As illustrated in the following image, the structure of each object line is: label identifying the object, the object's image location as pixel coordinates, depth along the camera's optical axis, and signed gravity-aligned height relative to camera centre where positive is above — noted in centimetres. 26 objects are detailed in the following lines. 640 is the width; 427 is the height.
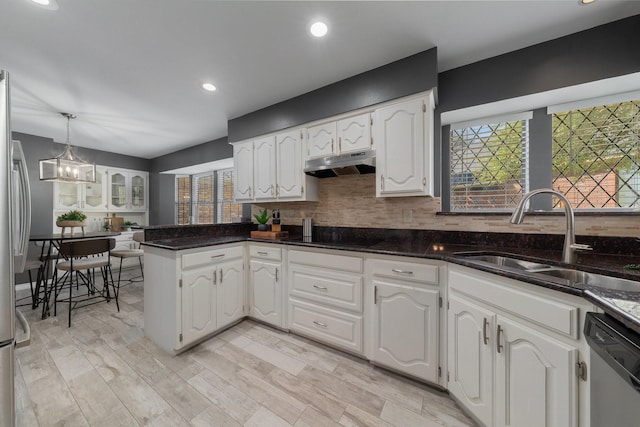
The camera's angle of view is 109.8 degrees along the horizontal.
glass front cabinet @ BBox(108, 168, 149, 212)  466 +51
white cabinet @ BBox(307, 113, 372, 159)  205 +74
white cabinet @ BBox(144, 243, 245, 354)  186 -72
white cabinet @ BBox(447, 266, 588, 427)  89 -66
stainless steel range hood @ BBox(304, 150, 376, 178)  197 +45
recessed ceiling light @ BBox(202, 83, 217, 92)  222 +127
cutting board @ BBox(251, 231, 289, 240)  248 -24
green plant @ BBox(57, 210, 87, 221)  352 -5
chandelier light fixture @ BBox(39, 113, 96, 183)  283 +60
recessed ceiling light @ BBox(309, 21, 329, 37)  152 +127
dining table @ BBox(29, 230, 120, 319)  255 -52
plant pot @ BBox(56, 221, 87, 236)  336 -15
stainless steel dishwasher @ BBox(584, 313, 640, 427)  61 -49
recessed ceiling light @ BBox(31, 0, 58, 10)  131 +125
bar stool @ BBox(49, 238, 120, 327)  242 -43
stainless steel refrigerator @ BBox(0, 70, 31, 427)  78 -18
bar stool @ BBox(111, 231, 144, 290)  346 -61
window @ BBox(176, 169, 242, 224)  455 +32
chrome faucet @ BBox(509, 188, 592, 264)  125 -7
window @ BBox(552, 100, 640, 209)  158 +42
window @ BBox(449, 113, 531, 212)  193 +45
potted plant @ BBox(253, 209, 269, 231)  267 -10
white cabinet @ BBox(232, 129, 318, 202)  246 +51
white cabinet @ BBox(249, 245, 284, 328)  222 -73
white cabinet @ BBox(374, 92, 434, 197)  179 +54
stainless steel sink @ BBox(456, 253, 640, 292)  99 -33
